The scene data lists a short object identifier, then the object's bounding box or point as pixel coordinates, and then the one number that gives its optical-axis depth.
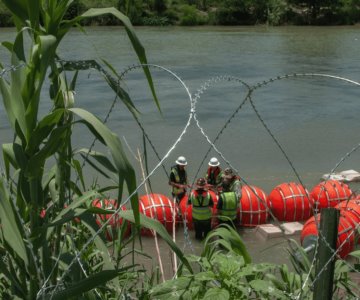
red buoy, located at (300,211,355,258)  6.83
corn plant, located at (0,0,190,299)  2.04
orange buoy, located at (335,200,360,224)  7.11
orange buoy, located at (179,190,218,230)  8.22
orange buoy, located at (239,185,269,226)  8.41
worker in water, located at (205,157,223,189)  8.78
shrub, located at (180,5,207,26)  51.47
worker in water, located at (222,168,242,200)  8.13
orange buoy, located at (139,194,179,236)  7.89
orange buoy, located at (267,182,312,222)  8.65
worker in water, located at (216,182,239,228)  7.90
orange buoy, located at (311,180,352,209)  8.65
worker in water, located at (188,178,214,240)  7.72
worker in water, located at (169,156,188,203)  8.39
